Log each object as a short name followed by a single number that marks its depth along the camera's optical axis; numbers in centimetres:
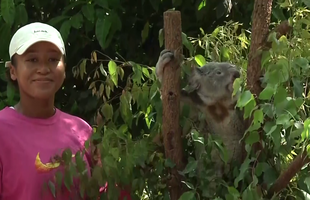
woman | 323
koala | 345
